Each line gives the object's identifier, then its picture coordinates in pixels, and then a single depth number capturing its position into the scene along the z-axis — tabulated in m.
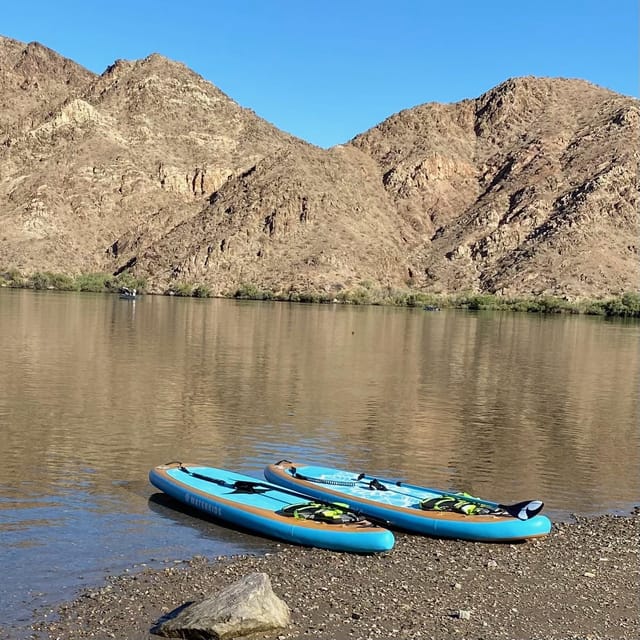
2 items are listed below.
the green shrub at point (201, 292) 133.88
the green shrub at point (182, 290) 135.50
